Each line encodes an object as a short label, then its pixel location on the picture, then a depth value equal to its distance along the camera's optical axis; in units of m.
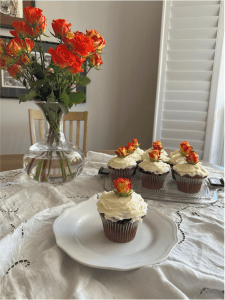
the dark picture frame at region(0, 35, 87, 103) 2.26
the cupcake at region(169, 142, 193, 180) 1.05
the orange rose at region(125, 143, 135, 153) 1.06
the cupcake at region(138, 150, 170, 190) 0.94
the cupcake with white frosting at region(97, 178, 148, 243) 0.59
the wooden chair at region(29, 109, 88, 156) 1.83
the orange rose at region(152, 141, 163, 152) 1.08
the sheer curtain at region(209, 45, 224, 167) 2.20
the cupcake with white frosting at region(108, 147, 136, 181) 1.00
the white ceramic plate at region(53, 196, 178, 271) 0.52
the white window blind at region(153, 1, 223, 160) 2.10
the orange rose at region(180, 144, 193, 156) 1.05
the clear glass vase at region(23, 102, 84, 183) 0.90
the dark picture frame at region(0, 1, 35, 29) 2.16
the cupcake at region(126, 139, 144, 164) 1.07
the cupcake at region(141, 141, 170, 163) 1.08
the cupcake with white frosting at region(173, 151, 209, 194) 0.92
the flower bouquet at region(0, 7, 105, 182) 0.72
